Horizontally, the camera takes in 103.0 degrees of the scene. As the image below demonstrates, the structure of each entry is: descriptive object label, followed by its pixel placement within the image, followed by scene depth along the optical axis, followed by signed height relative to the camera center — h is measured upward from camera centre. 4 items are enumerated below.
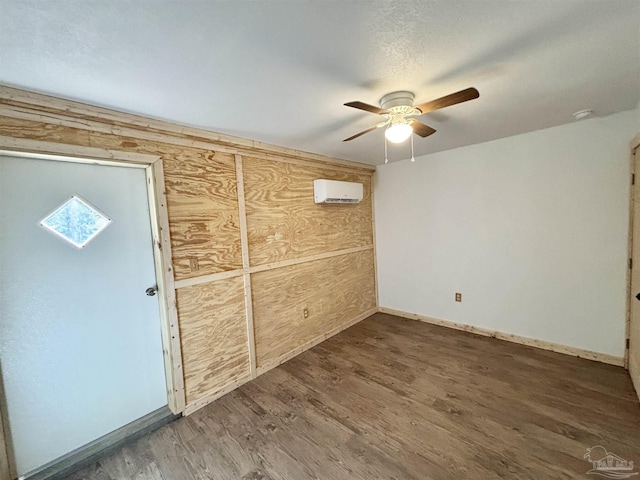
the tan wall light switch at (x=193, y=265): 2.14 -0.28
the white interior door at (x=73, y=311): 1.54 -0.51
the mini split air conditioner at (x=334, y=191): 3.17 +0.43
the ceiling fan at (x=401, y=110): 1.50 +0.69
